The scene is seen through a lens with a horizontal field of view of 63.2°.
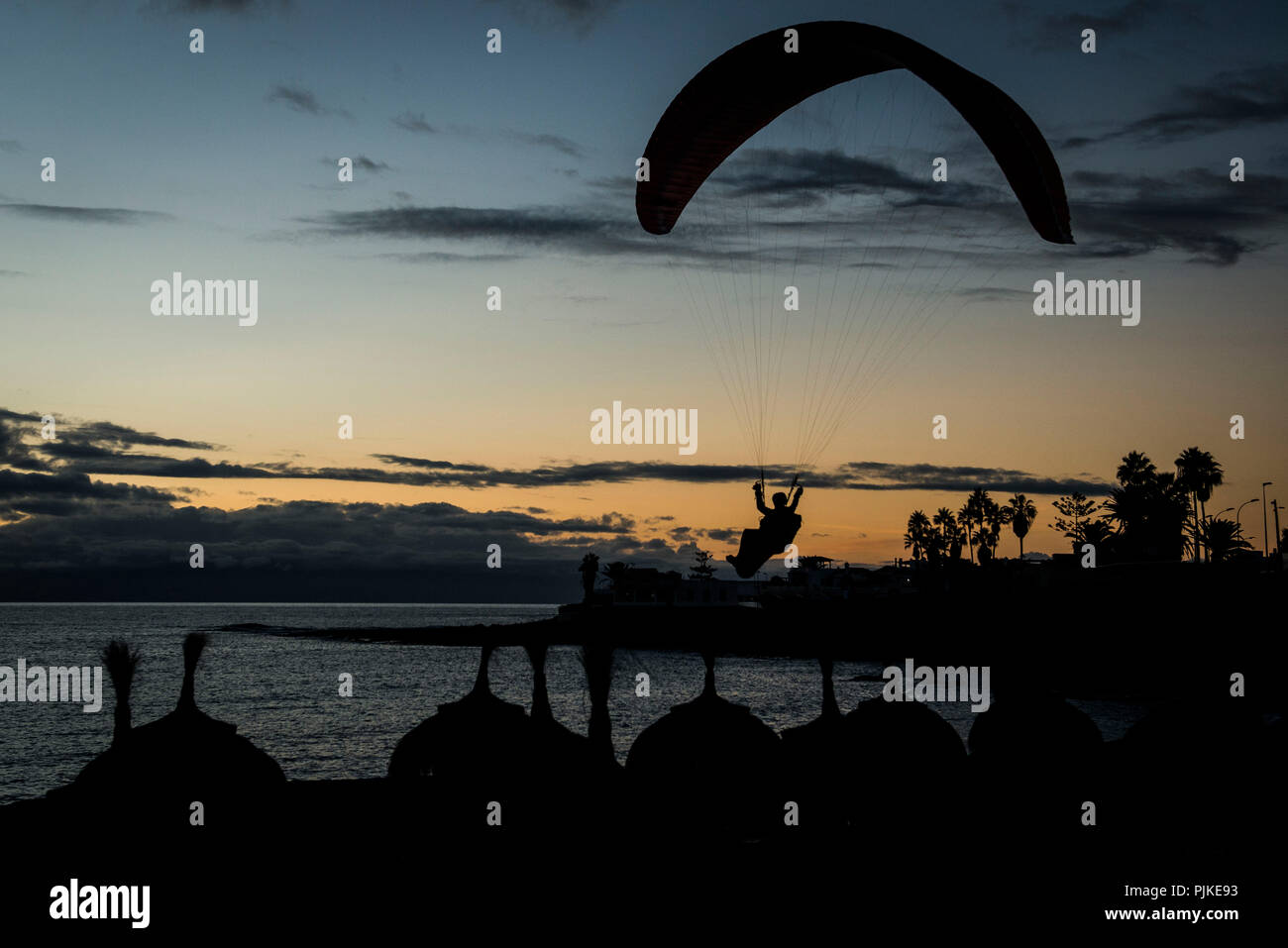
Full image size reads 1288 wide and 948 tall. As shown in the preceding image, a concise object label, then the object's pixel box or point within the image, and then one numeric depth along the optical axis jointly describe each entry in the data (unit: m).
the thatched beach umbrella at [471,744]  14.55
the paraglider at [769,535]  19.66
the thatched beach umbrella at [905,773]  15.19
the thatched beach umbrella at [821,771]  15.20
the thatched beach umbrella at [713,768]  14.70
